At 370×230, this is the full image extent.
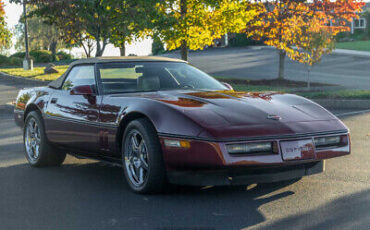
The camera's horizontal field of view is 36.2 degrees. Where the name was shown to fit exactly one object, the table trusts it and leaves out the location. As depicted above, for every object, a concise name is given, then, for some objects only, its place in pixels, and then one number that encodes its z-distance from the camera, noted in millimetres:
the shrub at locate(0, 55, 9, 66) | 39312
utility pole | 30797
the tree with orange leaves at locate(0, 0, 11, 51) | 28750
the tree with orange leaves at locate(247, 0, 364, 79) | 21078
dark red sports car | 4816
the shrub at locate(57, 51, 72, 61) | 48009
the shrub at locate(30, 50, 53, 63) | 43309
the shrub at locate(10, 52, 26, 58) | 46094
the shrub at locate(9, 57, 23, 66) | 39594
